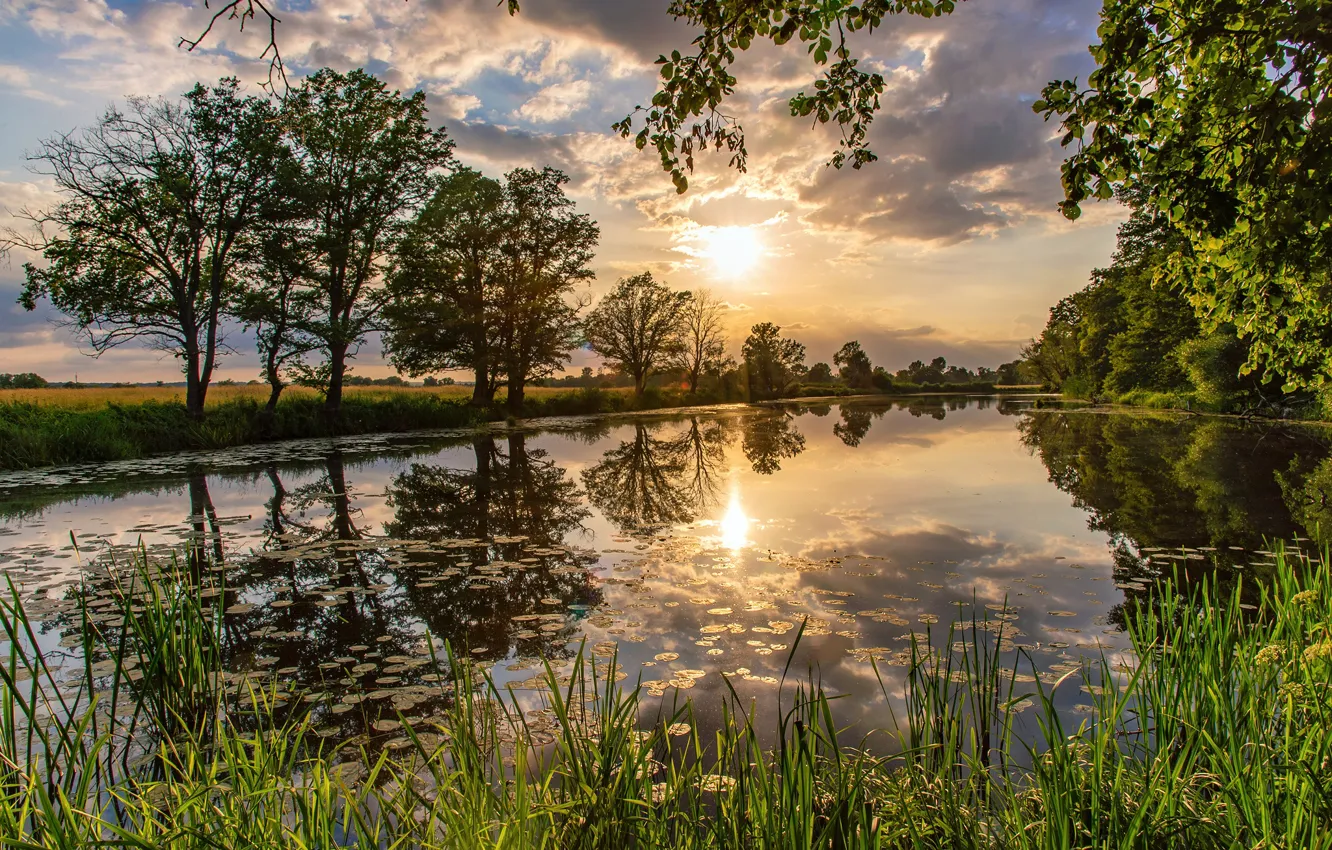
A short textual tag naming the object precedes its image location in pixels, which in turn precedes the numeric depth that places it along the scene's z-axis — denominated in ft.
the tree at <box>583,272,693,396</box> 182.80
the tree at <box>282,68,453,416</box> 76.89
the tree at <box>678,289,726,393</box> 211.41
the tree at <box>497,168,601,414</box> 113.70
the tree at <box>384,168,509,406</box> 97.76
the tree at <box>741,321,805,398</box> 238.89
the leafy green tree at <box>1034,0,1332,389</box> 12.01
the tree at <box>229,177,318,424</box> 72.54
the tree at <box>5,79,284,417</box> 64.64
